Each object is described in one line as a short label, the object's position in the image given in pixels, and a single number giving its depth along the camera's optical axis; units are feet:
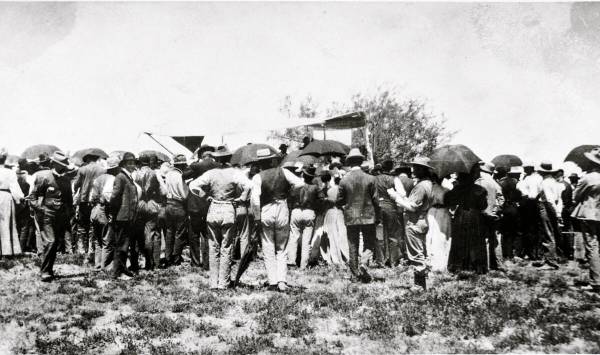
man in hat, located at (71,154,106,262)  34.91
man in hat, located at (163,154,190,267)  32.40
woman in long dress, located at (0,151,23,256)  34.63
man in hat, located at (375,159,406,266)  33.40
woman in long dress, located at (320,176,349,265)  33.91
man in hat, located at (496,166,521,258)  36.24
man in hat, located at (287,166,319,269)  32.60
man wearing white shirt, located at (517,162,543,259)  35.45
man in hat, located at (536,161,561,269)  33.76
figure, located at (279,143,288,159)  48.99
